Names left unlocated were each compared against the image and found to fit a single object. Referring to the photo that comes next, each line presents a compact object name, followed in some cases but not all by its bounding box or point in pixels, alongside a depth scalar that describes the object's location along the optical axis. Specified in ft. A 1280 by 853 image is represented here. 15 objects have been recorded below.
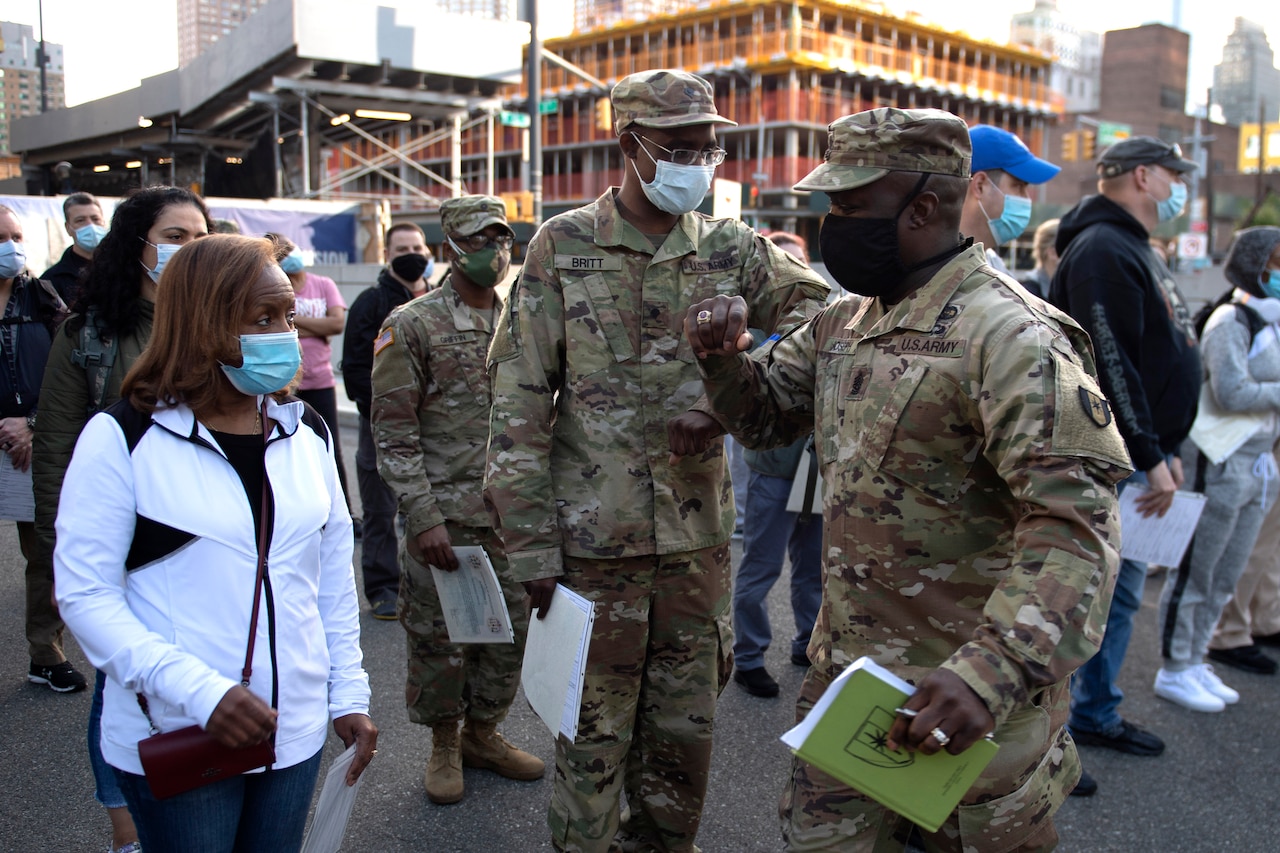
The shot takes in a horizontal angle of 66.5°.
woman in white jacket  5.95
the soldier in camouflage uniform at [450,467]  11.80
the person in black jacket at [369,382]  18.34
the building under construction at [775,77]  143.43
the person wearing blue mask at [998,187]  11.56
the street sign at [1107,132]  144.56
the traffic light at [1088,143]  147.13
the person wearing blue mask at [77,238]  14.75
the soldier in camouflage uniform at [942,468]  5.64
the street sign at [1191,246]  96.63
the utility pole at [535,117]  48.44
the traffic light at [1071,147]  143.23
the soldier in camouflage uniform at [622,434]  8.66
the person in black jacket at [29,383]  13.43
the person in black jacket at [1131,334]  11.96
